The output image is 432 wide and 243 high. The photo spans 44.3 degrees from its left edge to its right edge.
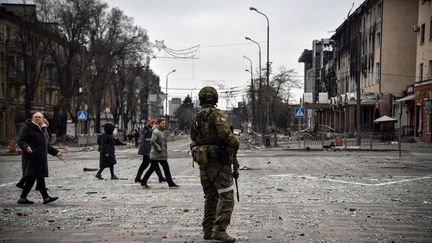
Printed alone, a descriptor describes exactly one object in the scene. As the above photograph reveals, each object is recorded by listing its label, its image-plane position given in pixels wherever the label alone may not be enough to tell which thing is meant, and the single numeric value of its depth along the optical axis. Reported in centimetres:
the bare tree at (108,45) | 5084
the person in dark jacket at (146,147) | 1377
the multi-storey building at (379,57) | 4822
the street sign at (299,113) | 3909
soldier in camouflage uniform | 622
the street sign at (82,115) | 4287
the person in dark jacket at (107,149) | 1498
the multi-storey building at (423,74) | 3738
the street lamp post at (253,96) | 5453
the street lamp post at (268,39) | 4382
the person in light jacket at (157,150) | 1276
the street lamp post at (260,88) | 4877
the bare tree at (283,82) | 6101
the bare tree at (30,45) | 4447
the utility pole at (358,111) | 3497
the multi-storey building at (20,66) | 4528
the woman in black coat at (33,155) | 962
